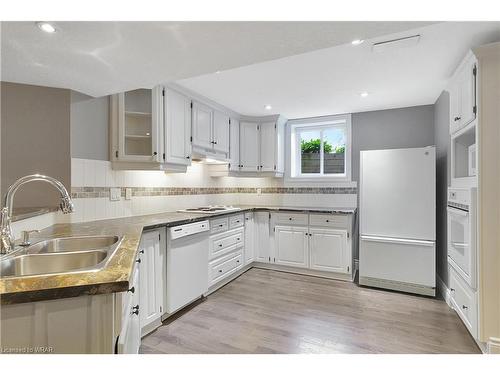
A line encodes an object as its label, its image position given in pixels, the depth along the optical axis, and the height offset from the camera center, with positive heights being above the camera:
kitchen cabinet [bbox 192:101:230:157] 3.12 +0.75
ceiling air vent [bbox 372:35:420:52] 1.88 +1.07
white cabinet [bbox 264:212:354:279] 3.36 -0.73
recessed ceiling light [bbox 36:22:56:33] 1.20 +0.75
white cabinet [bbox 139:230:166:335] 2.03 -0.73
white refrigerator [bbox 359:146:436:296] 2.90 -0.36
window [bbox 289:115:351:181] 4.02 +0.64
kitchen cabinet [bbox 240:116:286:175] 4.04 +0.66
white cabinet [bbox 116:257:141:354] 0.98 -0.63
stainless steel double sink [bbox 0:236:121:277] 1.17 -0.34
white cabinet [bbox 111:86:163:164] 2.44 +0.60
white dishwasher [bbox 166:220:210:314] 2.29 -0.71
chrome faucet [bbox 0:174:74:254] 1.17 -0.10
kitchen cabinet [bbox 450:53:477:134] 1.93 +0.76
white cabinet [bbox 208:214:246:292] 2.92 -0.71
